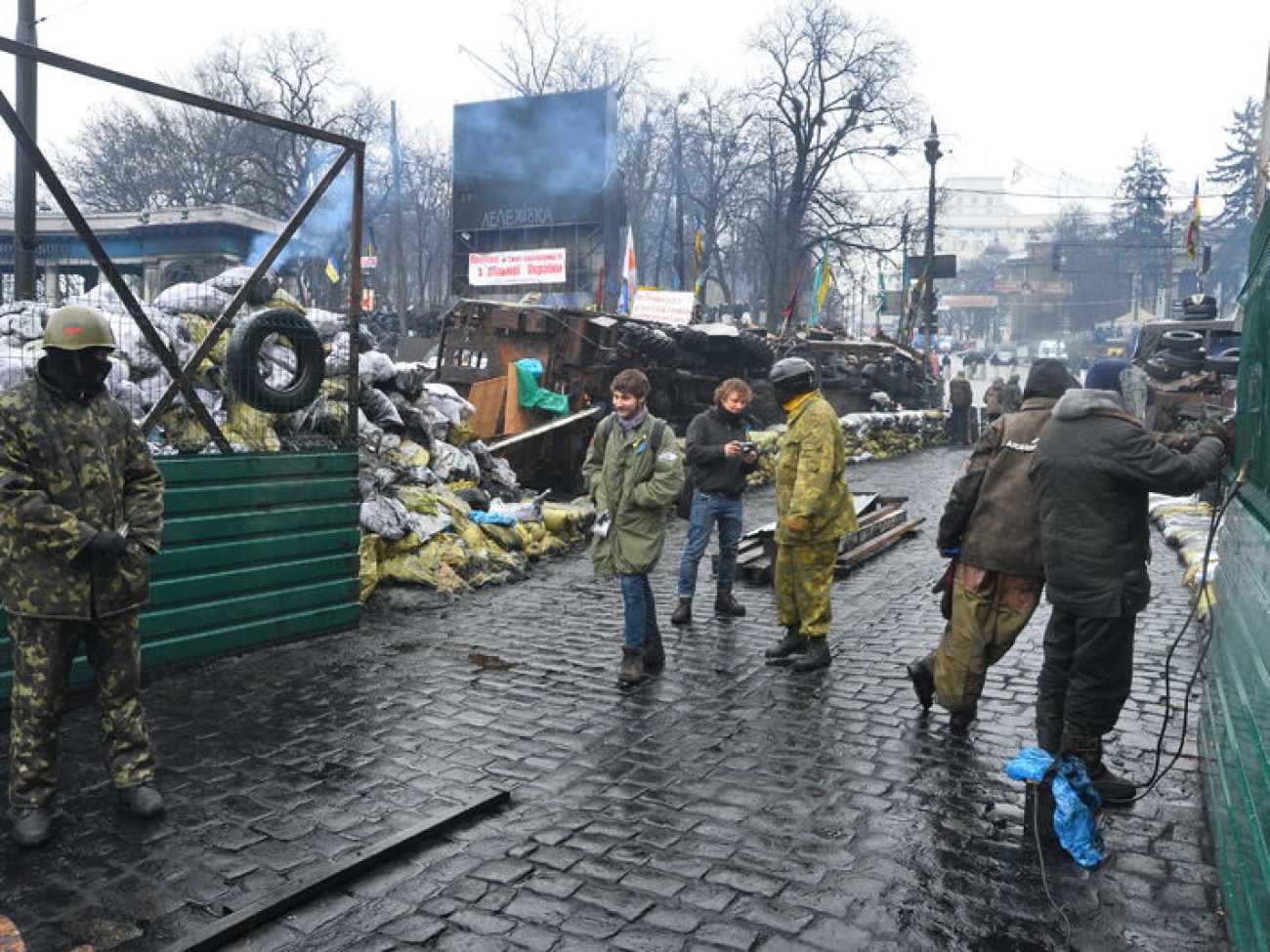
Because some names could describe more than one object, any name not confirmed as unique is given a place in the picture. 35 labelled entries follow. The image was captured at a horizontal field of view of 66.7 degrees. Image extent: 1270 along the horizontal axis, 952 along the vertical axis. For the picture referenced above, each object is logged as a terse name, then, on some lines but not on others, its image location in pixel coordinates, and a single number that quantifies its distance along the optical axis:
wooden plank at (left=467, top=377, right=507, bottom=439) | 14.15
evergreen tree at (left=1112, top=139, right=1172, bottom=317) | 72.19
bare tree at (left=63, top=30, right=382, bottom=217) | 38.38
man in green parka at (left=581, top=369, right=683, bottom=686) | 5.66
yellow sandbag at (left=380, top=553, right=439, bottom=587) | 7.80
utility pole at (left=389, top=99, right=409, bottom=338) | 36.28
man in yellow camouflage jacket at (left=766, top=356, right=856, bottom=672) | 5.75
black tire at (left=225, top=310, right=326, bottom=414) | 6.58
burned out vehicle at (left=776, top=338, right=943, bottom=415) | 23.94
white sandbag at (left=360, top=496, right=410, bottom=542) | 7.84
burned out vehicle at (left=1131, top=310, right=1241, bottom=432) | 10.05
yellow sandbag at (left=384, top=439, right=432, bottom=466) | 9.19
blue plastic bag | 3.51
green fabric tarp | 14.29
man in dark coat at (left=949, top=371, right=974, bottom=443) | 25.25
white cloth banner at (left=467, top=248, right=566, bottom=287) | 26.94
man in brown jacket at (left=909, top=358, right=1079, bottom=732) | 4.50
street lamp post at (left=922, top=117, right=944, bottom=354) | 28.53
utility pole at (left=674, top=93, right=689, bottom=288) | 36.92
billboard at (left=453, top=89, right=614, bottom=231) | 39.00
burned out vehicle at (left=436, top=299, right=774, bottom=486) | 12.94
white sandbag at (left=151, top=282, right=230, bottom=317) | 7.55
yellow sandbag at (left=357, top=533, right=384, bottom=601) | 7.40
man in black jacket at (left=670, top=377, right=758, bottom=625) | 7.39
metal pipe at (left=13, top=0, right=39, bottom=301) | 6.25
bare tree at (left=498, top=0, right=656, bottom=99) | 48.09
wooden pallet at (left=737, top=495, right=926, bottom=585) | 8.89
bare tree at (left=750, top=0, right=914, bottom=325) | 40.09
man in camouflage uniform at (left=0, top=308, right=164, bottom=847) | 3.59
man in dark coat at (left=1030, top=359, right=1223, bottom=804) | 3.83
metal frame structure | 5.14
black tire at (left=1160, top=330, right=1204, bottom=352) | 10.04
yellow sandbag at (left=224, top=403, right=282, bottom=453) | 6.93
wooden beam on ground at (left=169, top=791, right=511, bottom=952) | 2.98
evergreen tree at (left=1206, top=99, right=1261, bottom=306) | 62.88
